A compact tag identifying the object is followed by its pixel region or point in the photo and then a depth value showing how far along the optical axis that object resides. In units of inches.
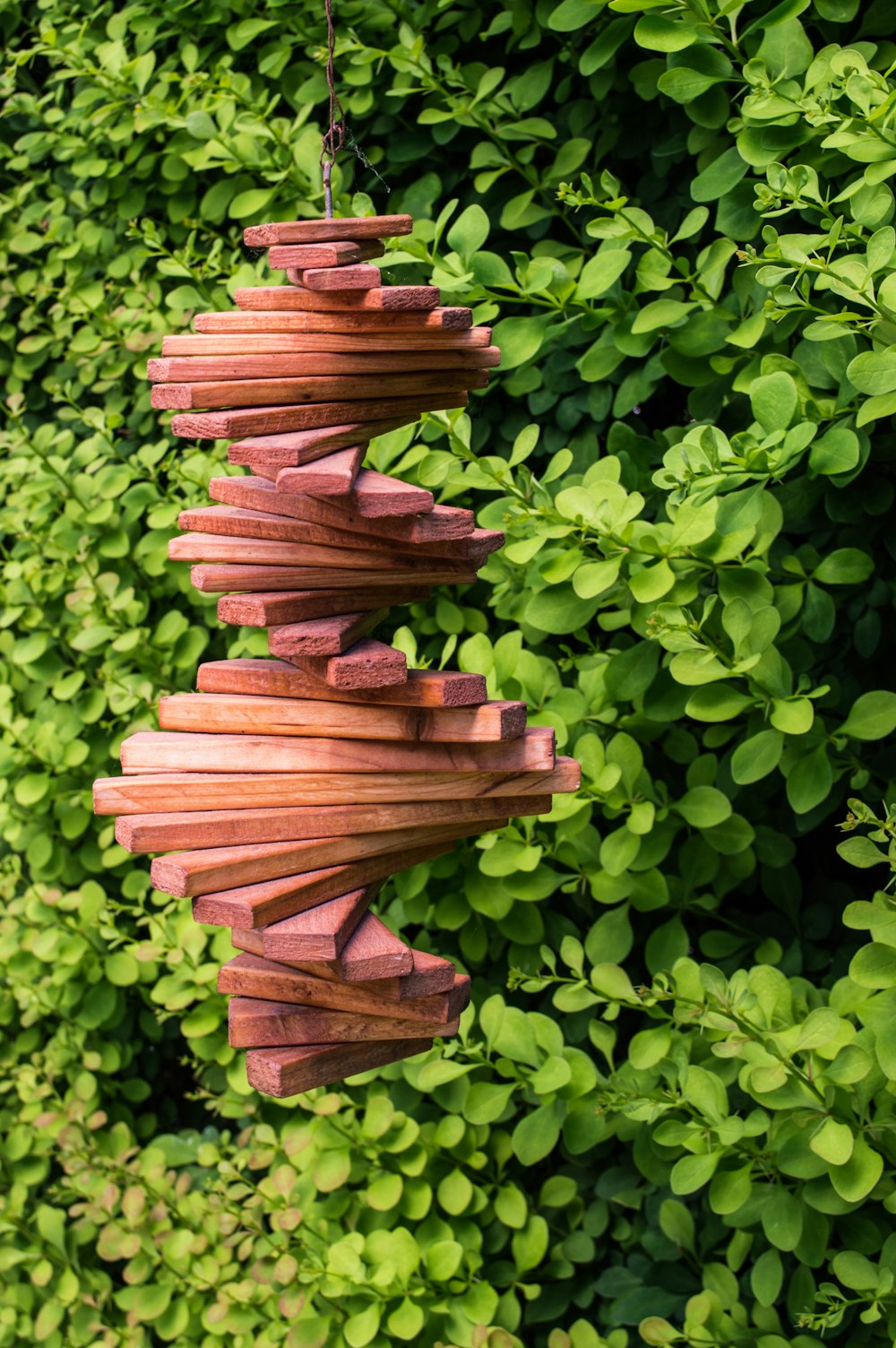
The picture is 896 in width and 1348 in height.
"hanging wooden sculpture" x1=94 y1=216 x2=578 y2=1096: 38.5
